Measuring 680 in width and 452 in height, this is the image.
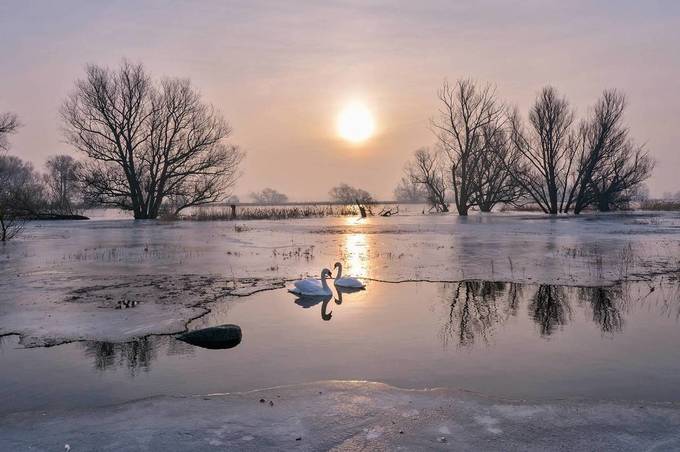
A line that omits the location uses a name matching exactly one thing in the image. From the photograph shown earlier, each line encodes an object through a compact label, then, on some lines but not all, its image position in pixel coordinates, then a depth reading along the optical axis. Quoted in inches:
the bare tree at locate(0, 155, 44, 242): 997.9
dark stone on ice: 309.4
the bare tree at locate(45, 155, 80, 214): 3617.1
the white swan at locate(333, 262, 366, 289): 475.5
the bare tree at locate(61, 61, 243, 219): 1589.6
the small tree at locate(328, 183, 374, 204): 4695.9
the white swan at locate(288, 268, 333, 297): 436.1
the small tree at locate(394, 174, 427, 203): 5738.7
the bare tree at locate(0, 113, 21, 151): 1654.8
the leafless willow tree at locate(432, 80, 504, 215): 1893.5
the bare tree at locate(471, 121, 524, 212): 1950.1
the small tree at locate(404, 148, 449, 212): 2278.5
